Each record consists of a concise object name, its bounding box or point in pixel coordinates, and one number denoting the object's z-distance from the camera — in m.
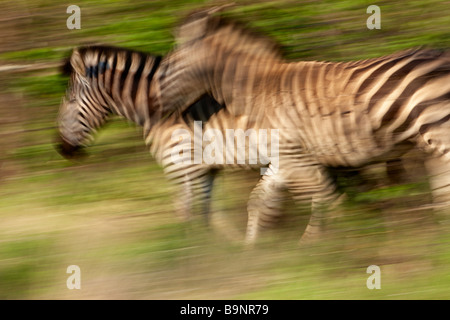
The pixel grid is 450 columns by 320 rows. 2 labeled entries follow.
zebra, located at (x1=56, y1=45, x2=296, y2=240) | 10.80
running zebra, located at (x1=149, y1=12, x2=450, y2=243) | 9.34
